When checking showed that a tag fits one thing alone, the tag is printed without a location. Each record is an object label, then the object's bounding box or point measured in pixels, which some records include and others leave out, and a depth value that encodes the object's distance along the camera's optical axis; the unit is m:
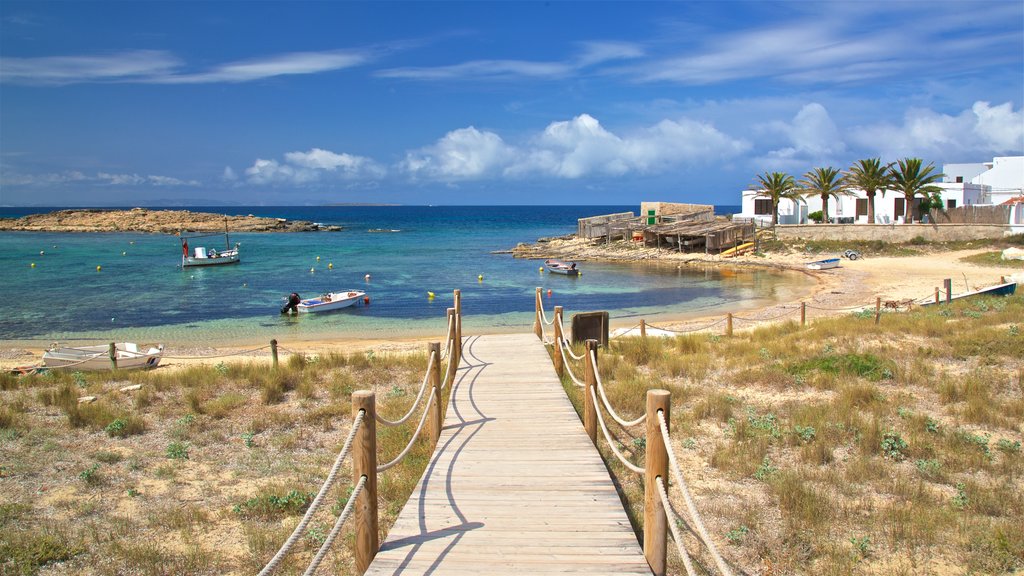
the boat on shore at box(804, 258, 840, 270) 44.78
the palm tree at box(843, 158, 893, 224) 49.53
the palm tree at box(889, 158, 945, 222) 47.69
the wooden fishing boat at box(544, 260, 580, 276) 46.97
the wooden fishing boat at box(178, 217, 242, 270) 54.34
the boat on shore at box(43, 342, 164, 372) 17.91
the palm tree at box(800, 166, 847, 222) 52.22
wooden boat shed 55.75
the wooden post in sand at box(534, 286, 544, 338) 17.60
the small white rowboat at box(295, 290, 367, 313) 32.38
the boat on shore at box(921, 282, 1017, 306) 22.84
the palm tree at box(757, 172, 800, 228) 56.31
